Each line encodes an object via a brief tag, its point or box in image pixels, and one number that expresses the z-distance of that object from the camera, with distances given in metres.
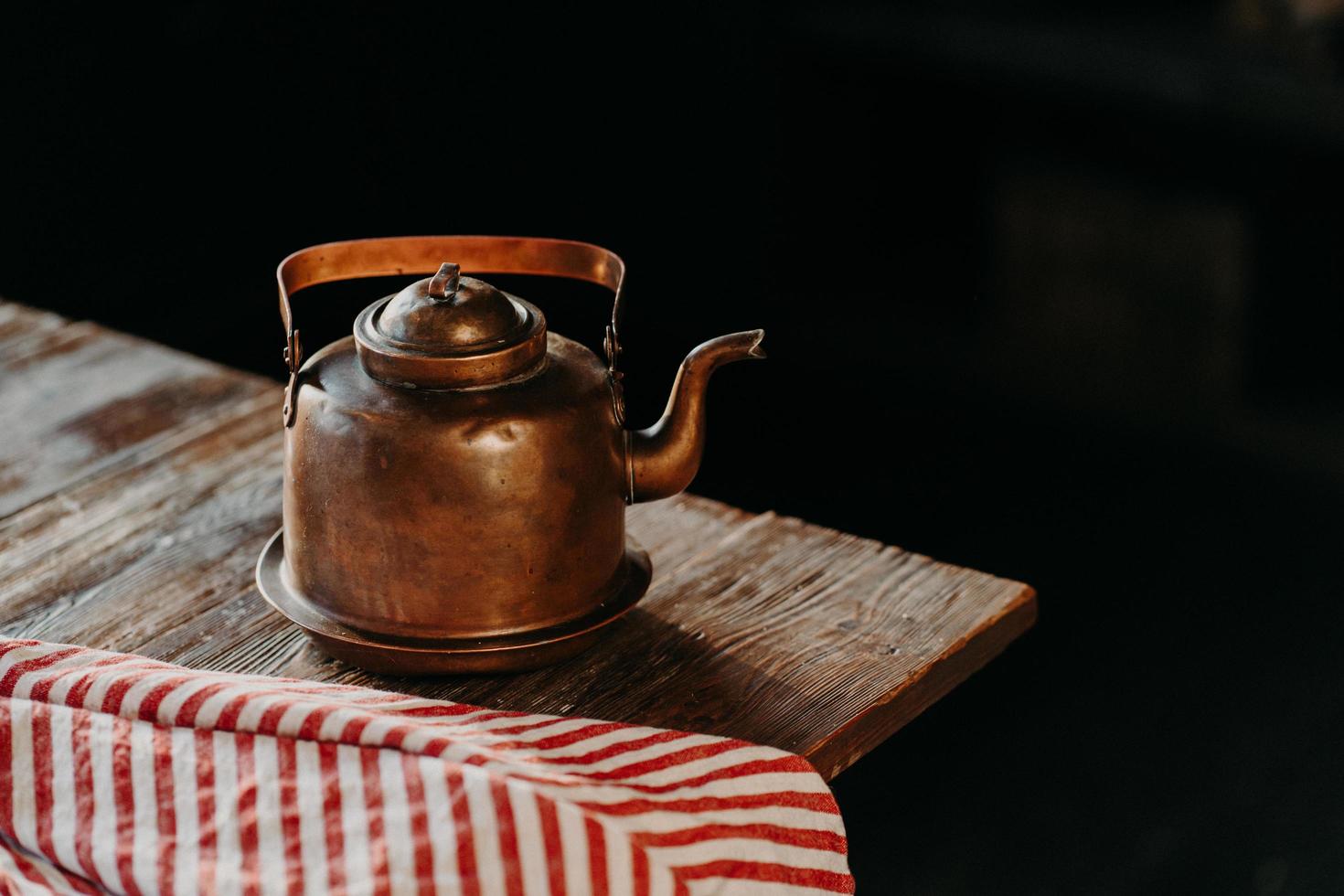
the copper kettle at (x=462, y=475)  1.65
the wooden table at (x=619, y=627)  1.70
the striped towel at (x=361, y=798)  1.52
